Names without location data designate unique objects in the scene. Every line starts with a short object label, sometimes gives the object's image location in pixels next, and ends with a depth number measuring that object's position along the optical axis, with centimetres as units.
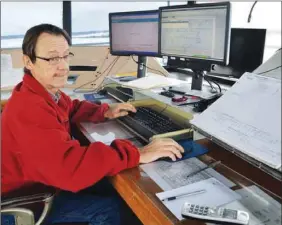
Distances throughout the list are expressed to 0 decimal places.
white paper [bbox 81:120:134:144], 139
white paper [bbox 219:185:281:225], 80
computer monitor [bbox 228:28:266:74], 202
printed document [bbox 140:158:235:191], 100
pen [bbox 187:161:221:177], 105
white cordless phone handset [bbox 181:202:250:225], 76
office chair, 108
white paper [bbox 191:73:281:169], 84
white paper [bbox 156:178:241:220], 88
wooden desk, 86
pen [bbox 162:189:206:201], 91
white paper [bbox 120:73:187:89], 180
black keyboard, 132
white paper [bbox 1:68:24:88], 232
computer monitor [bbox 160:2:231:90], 144
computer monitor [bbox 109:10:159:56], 193
